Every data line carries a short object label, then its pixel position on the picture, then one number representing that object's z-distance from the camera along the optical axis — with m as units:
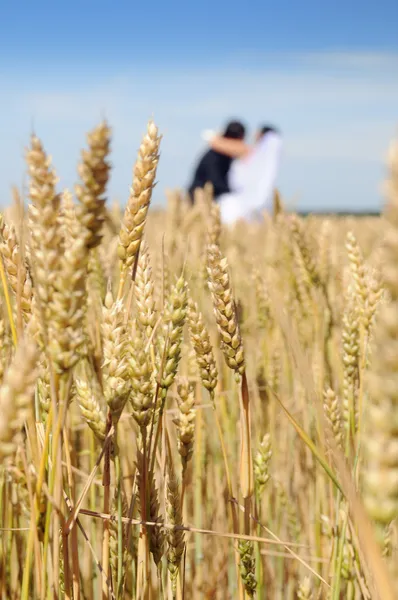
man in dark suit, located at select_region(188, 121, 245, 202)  10.18
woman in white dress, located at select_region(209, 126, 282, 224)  9.98
